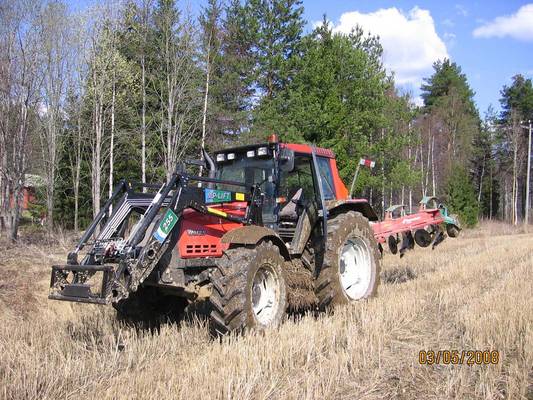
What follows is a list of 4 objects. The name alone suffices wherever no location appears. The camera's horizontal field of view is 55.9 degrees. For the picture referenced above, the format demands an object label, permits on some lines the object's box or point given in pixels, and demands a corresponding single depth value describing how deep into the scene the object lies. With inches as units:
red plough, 361.4
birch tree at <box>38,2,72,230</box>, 776.3
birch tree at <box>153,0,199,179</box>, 856.9
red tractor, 203.5
